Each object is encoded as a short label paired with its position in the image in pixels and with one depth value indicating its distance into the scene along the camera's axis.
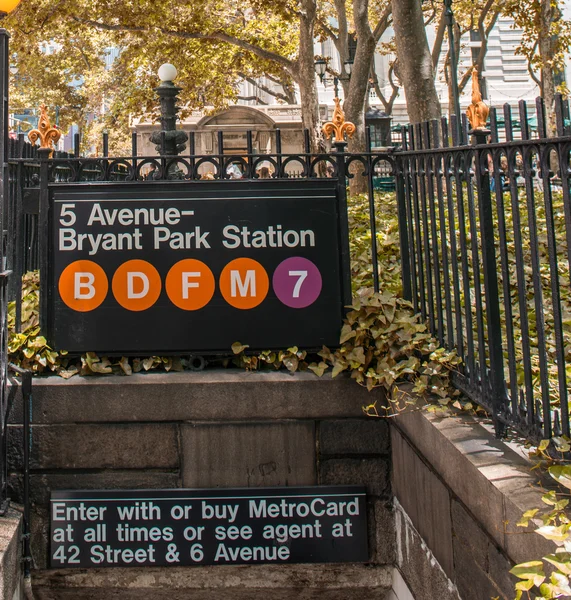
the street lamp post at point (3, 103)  4.48
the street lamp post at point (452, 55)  20.53
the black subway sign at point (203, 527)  4.86
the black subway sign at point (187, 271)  5.11
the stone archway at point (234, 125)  38.88
